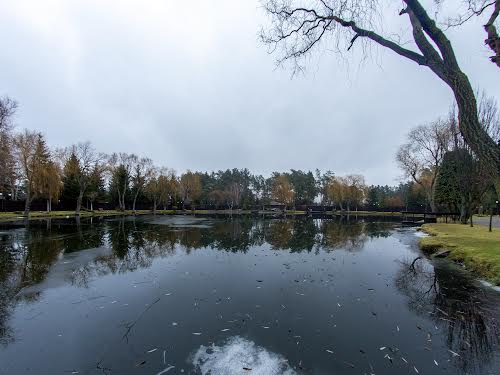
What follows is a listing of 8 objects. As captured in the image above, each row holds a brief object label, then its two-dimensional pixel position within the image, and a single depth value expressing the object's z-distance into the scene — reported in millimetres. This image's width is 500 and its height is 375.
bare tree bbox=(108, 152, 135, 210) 61219
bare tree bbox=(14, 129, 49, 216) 37312
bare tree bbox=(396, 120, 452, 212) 35469
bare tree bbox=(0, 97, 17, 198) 28031
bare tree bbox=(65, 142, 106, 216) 49250
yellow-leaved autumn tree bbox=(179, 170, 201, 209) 71625
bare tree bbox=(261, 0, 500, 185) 4336
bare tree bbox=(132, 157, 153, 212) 63562
